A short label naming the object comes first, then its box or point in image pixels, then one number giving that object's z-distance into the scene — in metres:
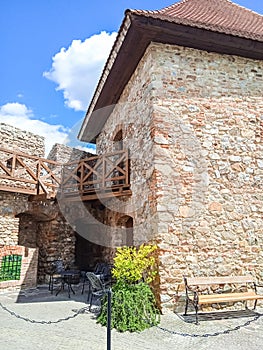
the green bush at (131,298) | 4.25
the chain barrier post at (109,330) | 3.02
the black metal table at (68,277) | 6.61
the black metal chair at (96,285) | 5.11
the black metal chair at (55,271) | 7.03
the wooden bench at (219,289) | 4.73
